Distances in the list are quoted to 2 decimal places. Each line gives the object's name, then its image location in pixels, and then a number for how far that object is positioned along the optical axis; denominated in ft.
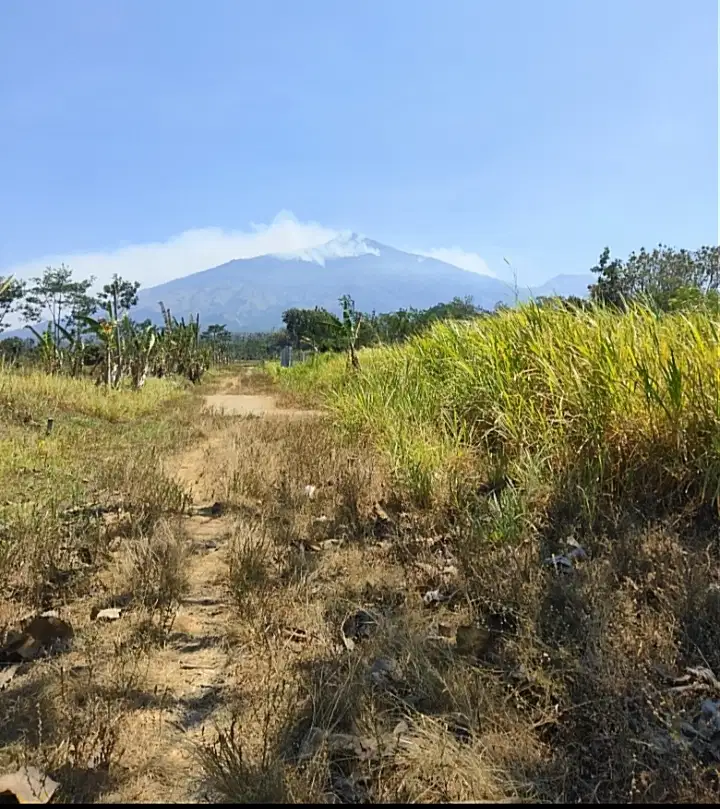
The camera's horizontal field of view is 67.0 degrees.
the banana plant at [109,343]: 43.09
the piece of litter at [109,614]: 7.38
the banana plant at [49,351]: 46.03
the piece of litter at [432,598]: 7.72
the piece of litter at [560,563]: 7.84
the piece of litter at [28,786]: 4.19
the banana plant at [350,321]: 47.44
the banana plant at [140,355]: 51.22
